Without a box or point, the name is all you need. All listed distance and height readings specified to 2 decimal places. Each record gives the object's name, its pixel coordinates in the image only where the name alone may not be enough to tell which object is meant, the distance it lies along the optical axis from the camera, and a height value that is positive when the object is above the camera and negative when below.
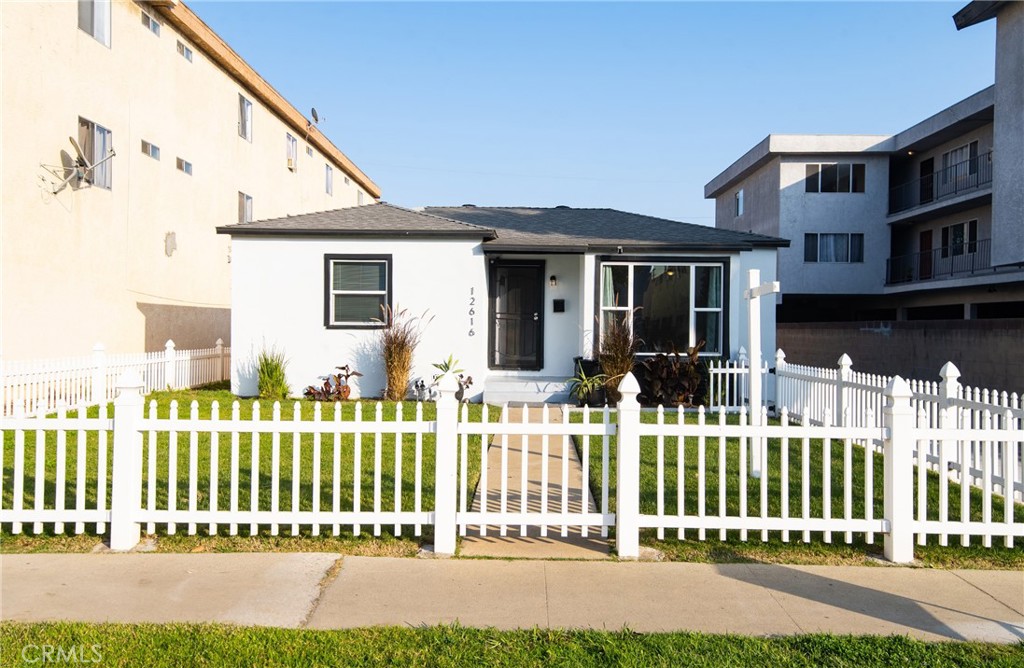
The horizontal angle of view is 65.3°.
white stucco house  14.51 +0.86
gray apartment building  27.22 +4.54
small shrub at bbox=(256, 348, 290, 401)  14.07 -0.79
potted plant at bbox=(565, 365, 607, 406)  13.83 -0.95
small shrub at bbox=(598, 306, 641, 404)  13.59 -0.37
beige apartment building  13.62 +3.45
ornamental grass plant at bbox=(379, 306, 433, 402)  13.97 -0.22
